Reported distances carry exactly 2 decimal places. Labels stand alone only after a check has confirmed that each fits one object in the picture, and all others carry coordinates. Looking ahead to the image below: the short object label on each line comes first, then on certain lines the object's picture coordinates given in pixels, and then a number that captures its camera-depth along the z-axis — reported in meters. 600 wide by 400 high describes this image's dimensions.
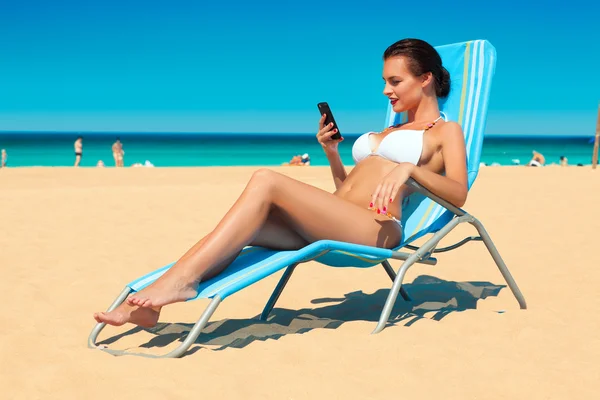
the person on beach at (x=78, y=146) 22.33
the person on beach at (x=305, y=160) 23.29
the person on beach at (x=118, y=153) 22.61
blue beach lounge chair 2.73
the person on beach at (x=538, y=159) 24.06
